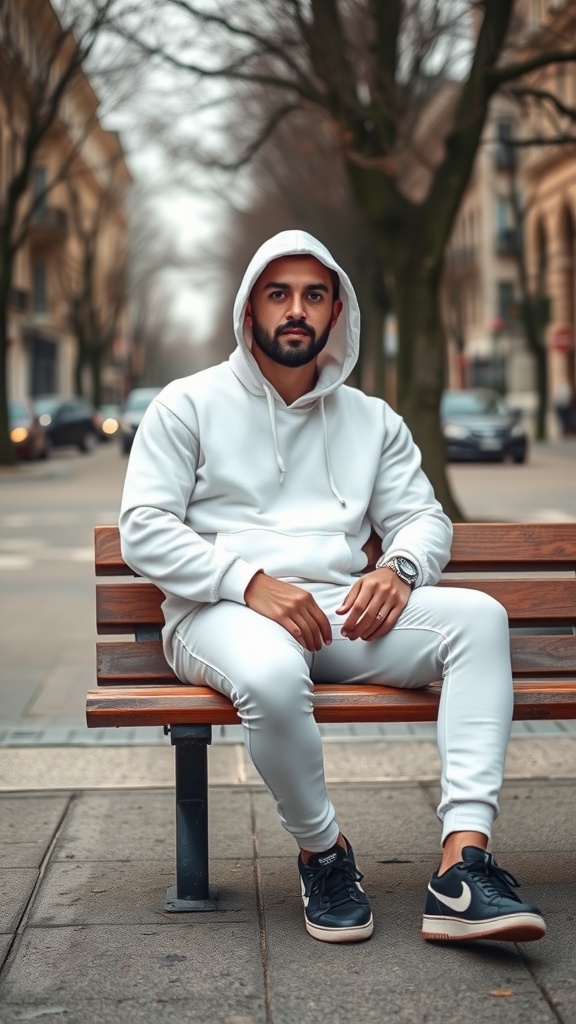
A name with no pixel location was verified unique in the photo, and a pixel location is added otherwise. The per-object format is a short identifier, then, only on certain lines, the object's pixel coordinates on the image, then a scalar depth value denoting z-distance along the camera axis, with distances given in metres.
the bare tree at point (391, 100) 13.10
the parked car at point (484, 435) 27.98
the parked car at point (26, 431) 30.17
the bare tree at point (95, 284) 48.78
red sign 43.50
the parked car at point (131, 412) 33.08
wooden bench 3.69
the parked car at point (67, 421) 36.78
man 3.54
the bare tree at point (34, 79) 21.41
